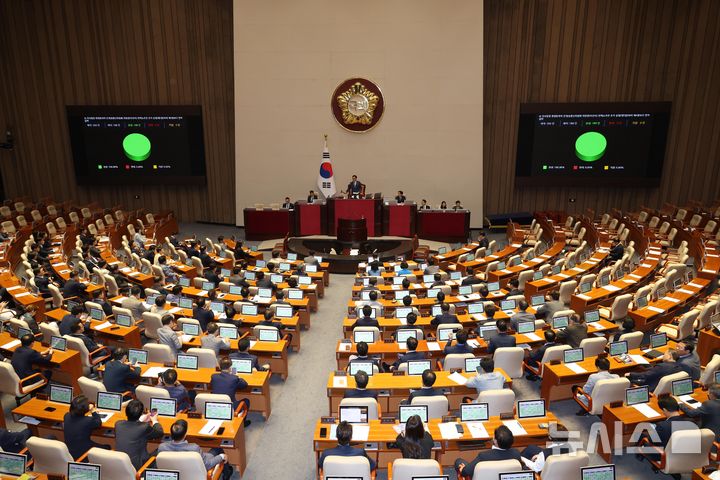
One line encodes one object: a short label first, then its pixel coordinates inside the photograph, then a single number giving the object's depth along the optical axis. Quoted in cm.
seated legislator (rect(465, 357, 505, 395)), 748
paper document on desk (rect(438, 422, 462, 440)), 641
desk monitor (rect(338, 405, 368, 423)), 673
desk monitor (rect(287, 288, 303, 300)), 1195
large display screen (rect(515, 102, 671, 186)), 2116
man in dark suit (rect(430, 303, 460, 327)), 995
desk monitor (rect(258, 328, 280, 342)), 940
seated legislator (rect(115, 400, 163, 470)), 615
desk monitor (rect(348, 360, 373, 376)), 802
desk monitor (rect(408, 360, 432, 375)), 805
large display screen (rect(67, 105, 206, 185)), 2272
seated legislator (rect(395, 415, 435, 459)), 583
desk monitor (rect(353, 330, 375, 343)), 927
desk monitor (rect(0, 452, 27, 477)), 562
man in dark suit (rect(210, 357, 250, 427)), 747
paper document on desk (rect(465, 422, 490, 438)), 643
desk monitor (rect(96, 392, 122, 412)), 702
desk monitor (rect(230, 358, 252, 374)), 815
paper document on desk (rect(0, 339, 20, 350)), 888
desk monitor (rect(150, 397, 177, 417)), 688
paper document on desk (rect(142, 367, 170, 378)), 802
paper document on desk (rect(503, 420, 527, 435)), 649
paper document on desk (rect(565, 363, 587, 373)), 807
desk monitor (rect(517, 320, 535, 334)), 968
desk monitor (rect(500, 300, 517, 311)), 1078
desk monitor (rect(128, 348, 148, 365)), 847
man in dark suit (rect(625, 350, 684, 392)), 773
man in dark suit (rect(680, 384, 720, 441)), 653
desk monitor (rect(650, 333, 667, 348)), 873
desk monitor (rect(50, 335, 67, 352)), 874
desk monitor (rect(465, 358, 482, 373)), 803
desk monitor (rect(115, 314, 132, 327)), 1008
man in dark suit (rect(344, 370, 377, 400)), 716
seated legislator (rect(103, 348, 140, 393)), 786
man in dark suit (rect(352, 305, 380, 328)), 992
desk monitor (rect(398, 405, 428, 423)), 660
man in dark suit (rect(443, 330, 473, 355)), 836
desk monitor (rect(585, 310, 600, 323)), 1008
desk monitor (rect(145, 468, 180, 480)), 543
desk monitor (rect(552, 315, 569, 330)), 996
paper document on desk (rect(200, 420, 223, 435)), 651
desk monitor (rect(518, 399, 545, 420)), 679
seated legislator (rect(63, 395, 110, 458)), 645
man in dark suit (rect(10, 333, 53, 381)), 824
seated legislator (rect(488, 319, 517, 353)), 885
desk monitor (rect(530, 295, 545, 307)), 1109
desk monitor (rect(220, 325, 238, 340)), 967
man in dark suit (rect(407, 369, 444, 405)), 705
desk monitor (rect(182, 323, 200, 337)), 964
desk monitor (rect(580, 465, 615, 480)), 539
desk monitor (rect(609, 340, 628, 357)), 858
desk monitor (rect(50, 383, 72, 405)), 726
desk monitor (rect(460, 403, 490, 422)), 672
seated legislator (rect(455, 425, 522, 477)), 562
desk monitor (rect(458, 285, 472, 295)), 1212
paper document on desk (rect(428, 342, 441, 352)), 890
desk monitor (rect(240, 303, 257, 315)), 1091
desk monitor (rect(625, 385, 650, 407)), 709
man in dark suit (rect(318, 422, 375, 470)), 575
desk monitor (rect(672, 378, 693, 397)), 720
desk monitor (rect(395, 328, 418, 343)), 927
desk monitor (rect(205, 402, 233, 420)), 682
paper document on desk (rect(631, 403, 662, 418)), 686
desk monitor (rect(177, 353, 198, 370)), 821
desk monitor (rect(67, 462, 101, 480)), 544
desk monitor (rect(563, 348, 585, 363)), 832
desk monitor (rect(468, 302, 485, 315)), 1077
